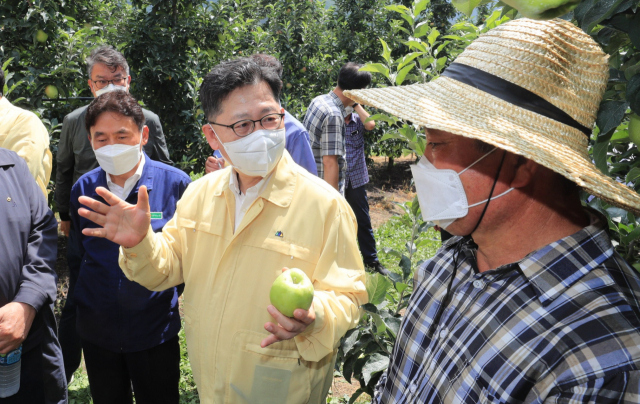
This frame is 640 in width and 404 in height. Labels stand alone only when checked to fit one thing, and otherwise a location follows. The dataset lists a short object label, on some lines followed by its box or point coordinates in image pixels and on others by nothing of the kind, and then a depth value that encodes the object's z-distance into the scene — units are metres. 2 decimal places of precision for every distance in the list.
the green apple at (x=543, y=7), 0.63
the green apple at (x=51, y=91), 4.30
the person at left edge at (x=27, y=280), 1.90
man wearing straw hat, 0.90
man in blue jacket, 2.17
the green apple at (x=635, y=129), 1.00
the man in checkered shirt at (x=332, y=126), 4.29
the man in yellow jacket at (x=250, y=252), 1.57
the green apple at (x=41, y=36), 4.32
